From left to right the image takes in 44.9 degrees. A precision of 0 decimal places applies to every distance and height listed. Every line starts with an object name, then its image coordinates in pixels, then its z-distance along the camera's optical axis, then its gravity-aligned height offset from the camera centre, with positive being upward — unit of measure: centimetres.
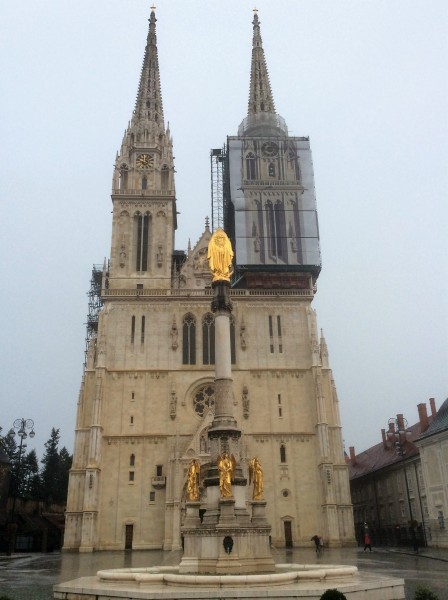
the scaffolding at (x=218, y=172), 6034 +3656
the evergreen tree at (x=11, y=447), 6844 +927
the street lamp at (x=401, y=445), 2800 +344
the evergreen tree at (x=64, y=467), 6957 +718
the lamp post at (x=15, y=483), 2854 +221
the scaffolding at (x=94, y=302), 5544 +2155
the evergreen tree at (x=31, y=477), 6099 +544
